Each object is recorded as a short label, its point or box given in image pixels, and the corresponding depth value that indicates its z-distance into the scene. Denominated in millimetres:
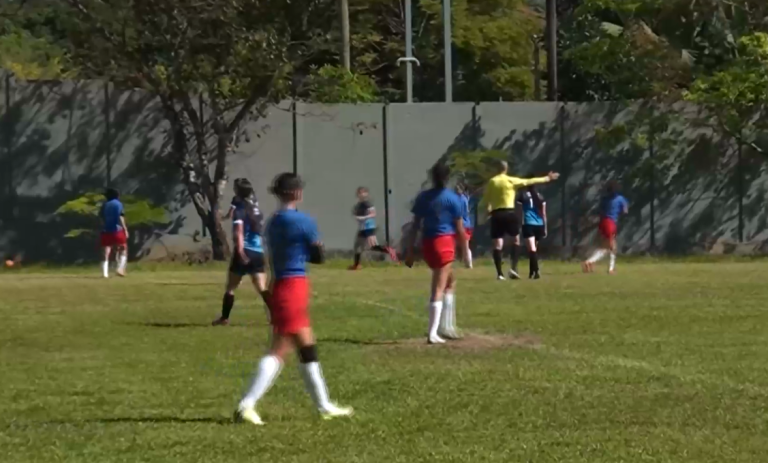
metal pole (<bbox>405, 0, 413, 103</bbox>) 41997
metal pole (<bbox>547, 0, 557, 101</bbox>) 47031
